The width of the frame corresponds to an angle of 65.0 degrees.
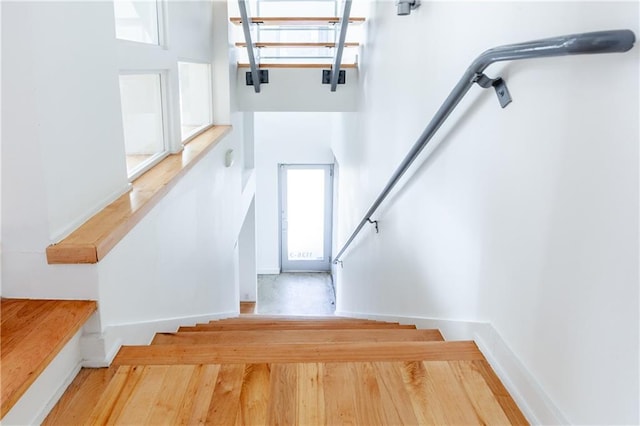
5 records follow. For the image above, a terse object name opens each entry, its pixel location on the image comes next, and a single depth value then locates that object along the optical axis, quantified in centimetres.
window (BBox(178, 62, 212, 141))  357
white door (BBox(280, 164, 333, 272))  841
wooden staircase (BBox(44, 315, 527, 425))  127
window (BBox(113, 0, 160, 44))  221
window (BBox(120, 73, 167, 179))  236
